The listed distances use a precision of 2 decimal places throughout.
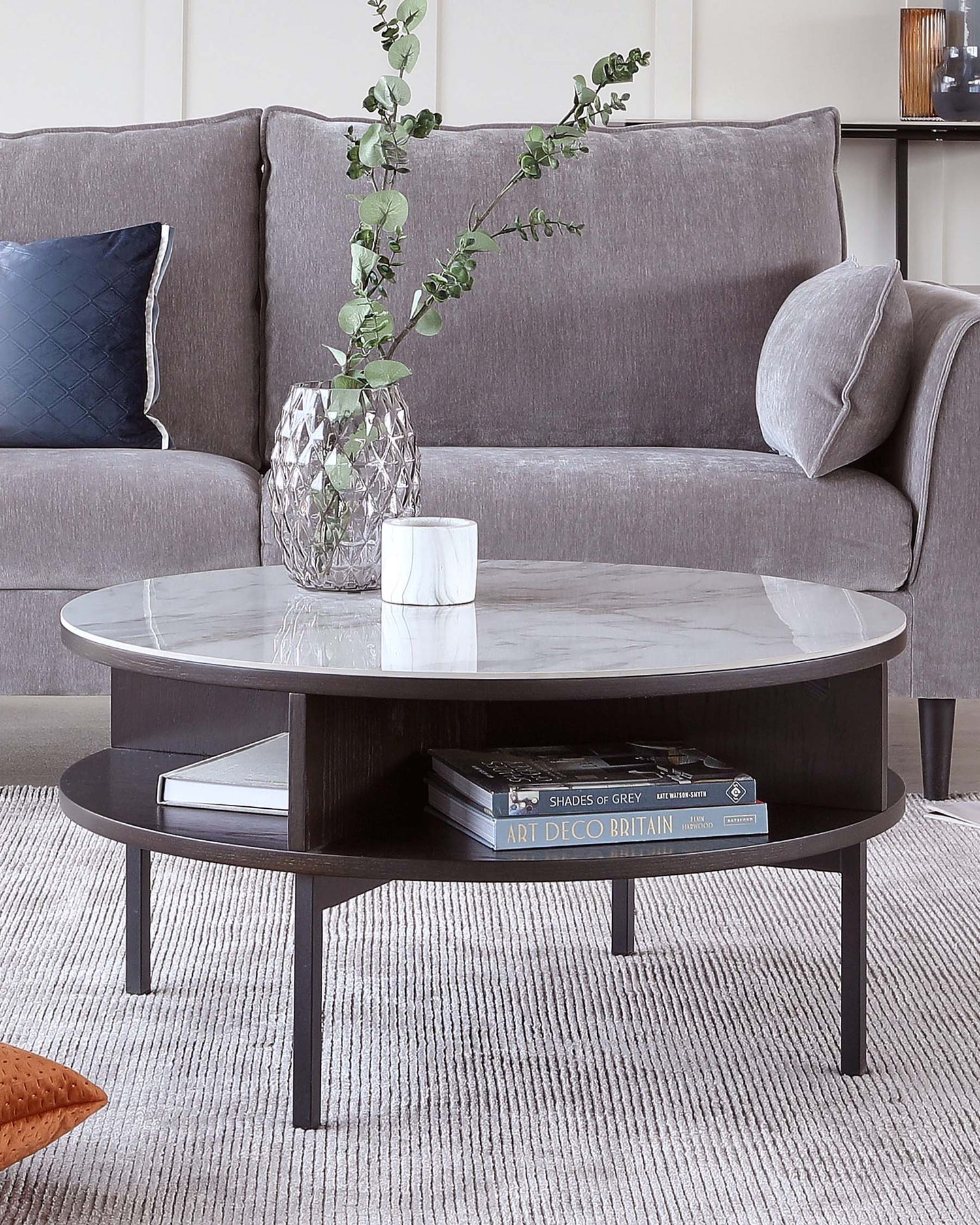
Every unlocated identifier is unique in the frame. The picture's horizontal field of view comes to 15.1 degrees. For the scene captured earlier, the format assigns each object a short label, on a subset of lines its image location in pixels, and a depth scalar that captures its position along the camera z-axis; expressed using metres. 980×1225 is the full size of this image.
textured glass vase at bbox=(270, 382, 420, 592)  3.71
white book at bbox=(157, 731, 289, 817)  3.46
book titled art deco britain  3.37
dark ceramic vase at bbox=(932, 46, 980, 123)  8.04
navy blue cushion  4.77
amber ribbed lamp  8.10
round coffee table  3.33
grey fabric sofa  5.01
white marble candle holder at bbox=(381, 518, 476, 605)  3.61
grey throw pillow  4.53
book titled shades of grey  3.38
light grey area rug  3.34
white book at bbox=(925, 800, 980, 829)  4.42
